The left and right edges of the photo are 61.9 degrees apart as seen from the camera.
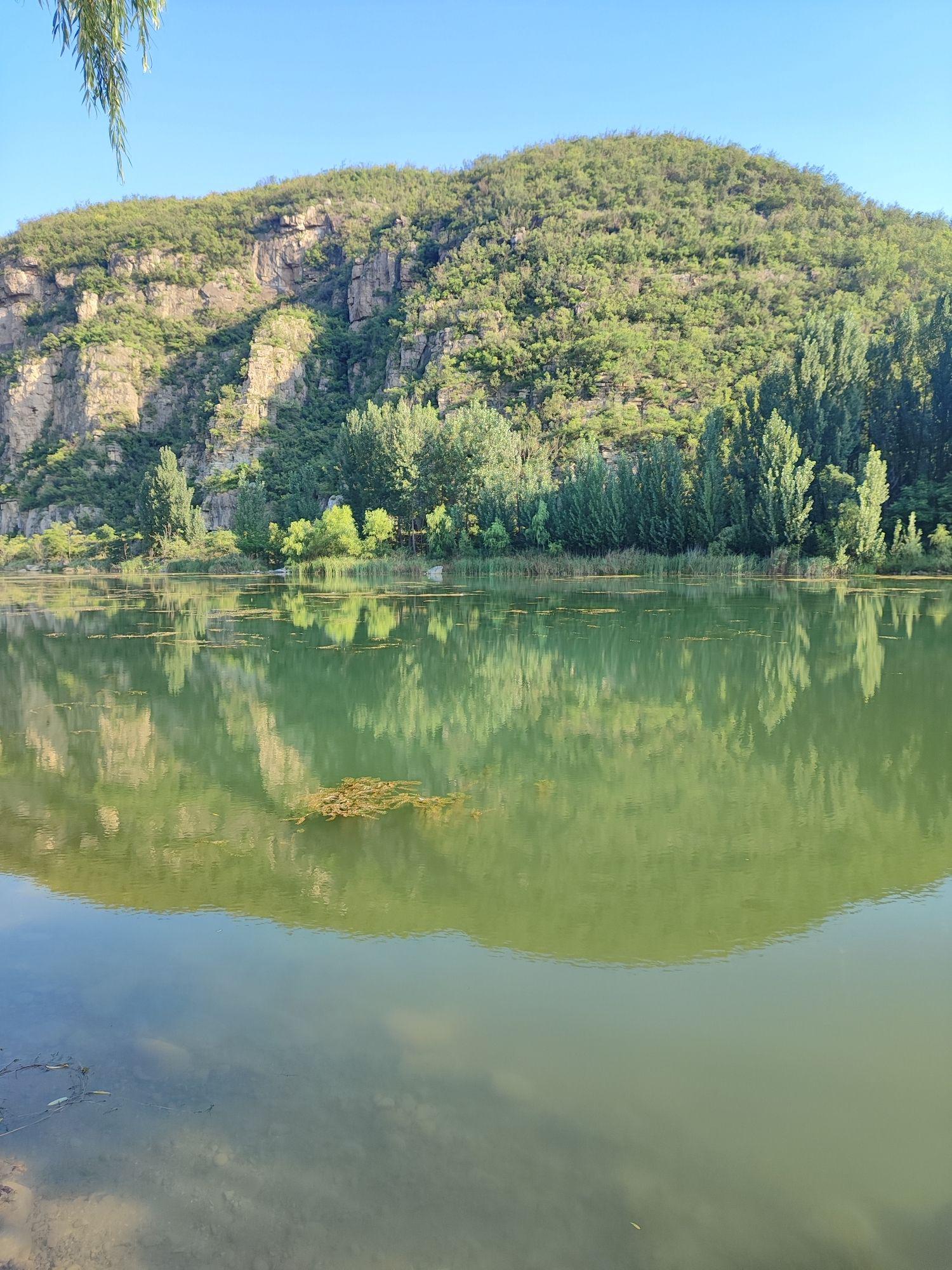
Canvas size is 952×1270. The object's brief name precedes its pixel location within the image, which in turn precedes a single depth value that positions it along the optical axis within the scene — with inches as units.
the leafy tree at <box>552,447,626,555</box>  1793.8
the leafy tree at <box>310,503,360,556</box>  2123.5
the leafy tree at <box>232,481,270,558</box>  2470.5
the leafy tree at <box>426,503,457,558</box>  2070.6
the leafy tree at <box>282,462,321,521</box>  2694.4
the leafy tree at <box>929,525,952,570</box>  1414.9
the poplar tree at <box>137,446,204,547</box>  2856.8
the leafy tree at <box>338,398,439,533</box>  2234.3
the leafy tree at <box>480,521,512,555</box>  1971.0
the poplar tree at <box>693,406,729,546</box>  1624.0
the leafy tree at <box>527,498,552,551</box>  1897.1
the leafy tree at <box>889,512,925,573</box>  1429.6
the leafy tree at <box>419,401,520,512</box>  2182.6
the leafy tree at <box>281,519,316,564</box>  2201.0
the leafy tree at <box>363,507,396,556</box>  2158.0
